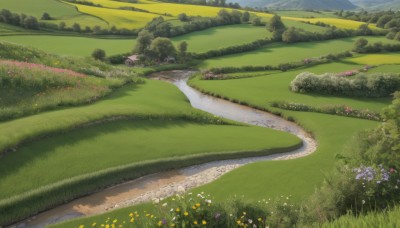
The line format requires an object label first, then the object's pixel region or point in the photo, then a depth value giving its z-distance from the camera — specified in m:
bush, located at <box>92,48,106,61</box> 64.12
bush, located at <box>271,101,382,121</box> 39.09
